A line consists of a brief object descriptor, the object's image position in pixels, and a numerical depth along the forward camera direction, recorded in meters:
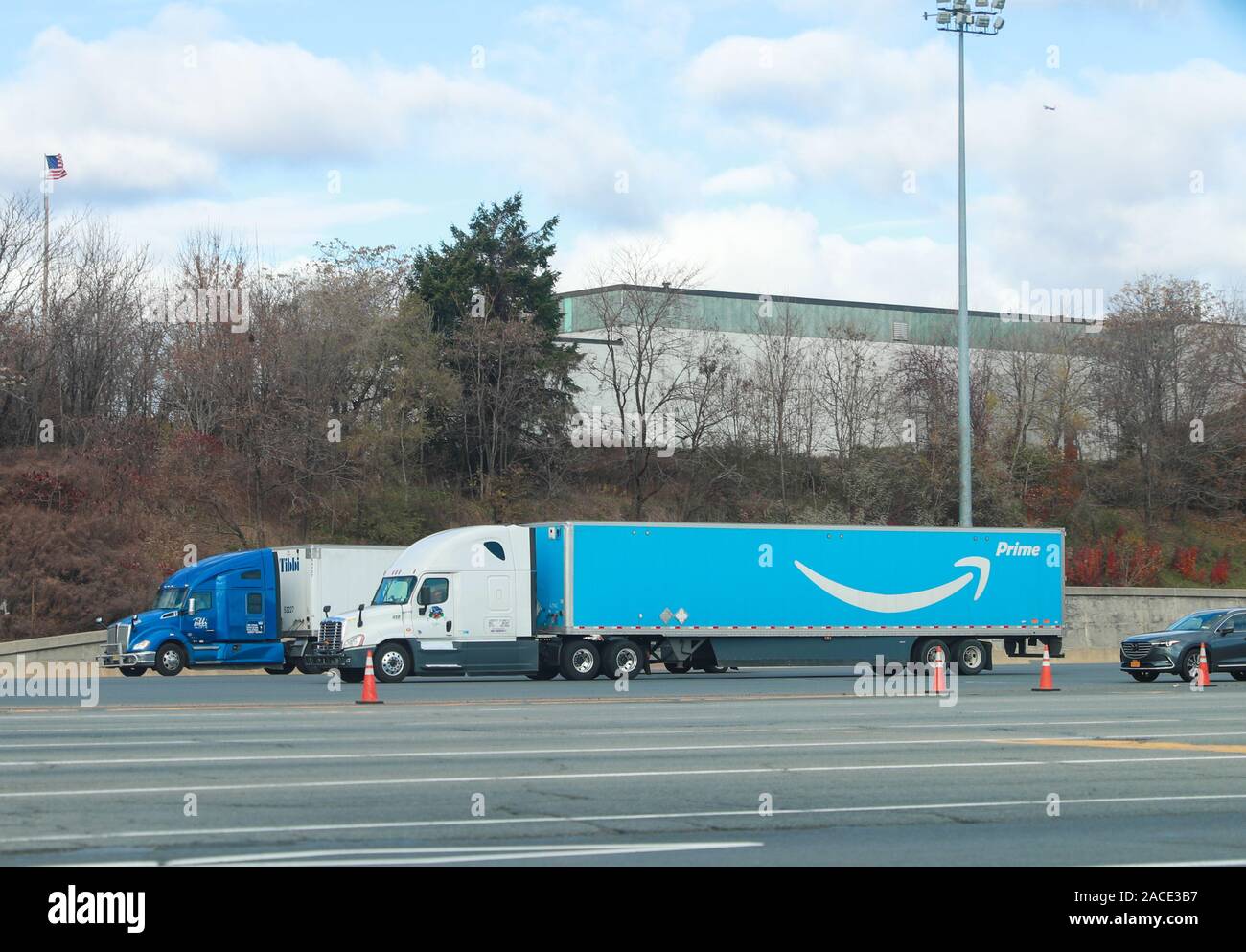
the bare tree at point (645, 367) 58.31
